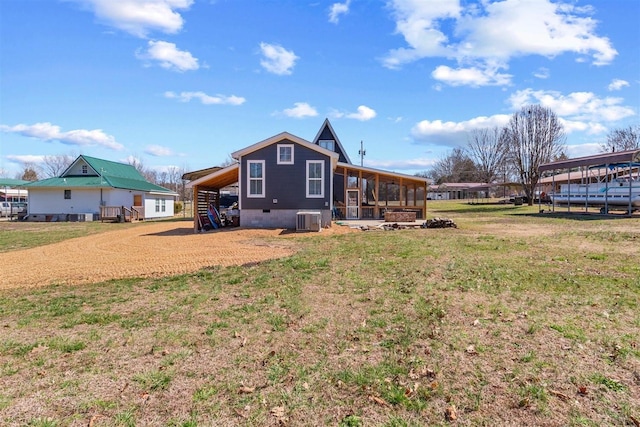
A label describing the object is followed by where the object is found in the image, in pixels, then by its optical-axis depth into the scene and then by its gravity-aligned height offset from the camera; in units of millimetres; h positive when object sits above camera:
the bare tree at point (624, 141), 44938 +7672
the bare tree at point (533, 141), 35531 +5983
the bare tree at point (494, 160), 60781 +7627
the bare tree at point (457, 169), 84000 +8318
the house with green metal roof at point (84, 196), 27219 +1114
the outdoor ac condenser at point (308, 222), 15844 -591
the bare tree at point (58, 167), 66938 +7805
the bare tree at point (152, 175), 73725 +6854
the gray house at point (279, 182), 17438 +1224
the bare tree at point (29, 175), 65675 +6387
